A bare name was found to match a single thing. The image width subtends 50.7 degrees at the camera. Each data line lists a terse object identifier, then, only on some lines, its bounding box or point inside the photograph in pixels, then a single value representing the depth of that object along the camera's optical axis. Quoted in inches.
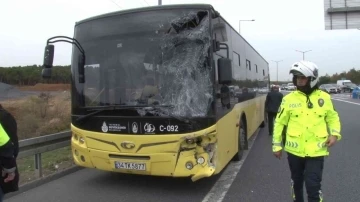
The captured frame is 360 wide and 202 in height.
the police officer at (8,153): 138.6
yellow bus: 221.9
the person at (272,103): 497.4
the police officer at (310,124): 159.5
